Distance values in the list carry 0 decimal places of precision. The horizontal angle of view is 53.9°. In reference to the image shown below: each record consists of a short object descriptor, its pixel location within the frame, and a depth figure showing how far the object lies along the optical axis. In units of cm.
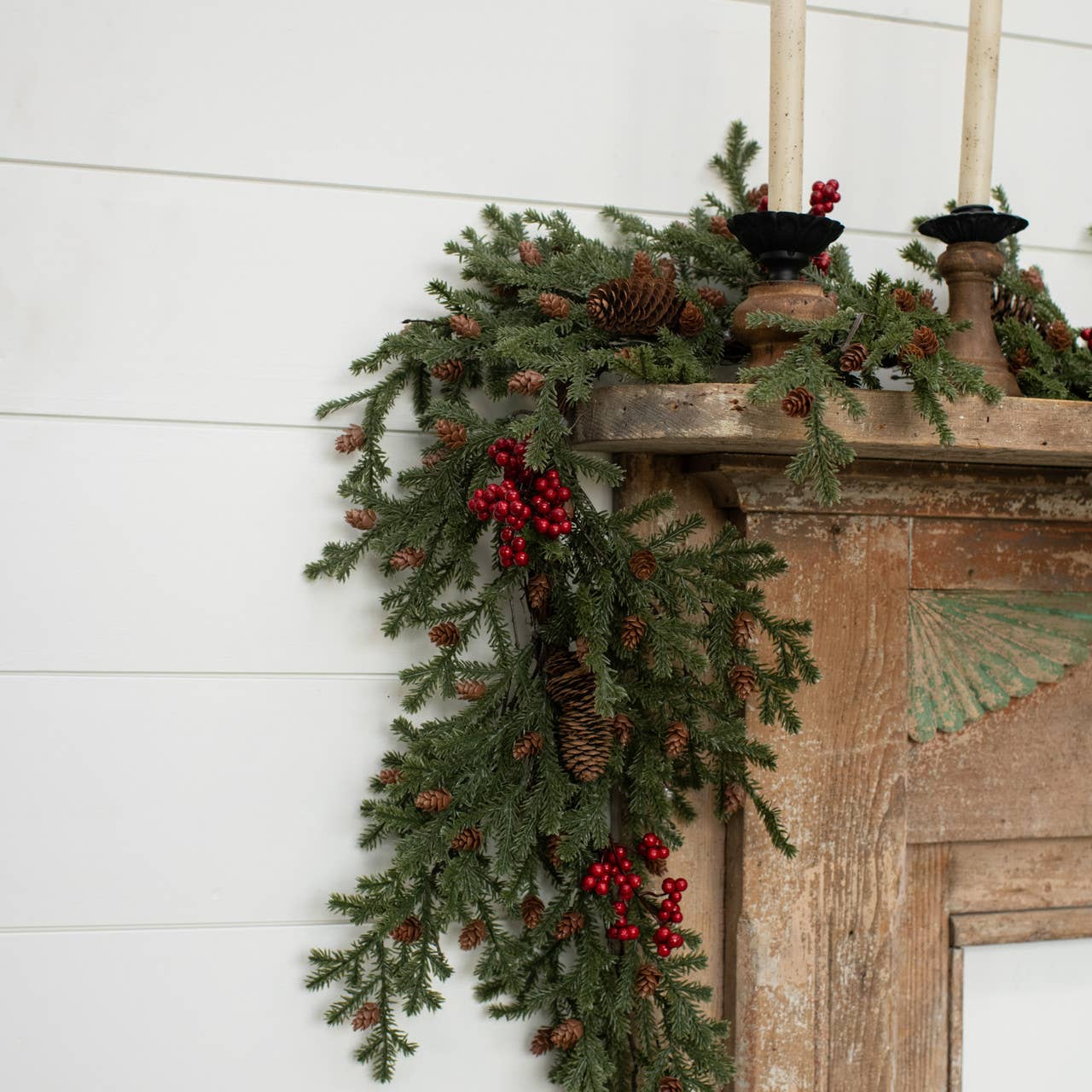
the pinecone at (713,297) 90
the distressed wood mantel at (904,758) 92
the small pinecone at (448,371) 88
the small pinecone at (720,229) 92
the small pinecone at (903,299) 83
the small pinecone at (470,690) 87
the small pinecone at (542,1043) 90
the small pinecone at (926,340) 78
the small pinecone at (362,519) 87
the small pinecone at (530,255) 88
